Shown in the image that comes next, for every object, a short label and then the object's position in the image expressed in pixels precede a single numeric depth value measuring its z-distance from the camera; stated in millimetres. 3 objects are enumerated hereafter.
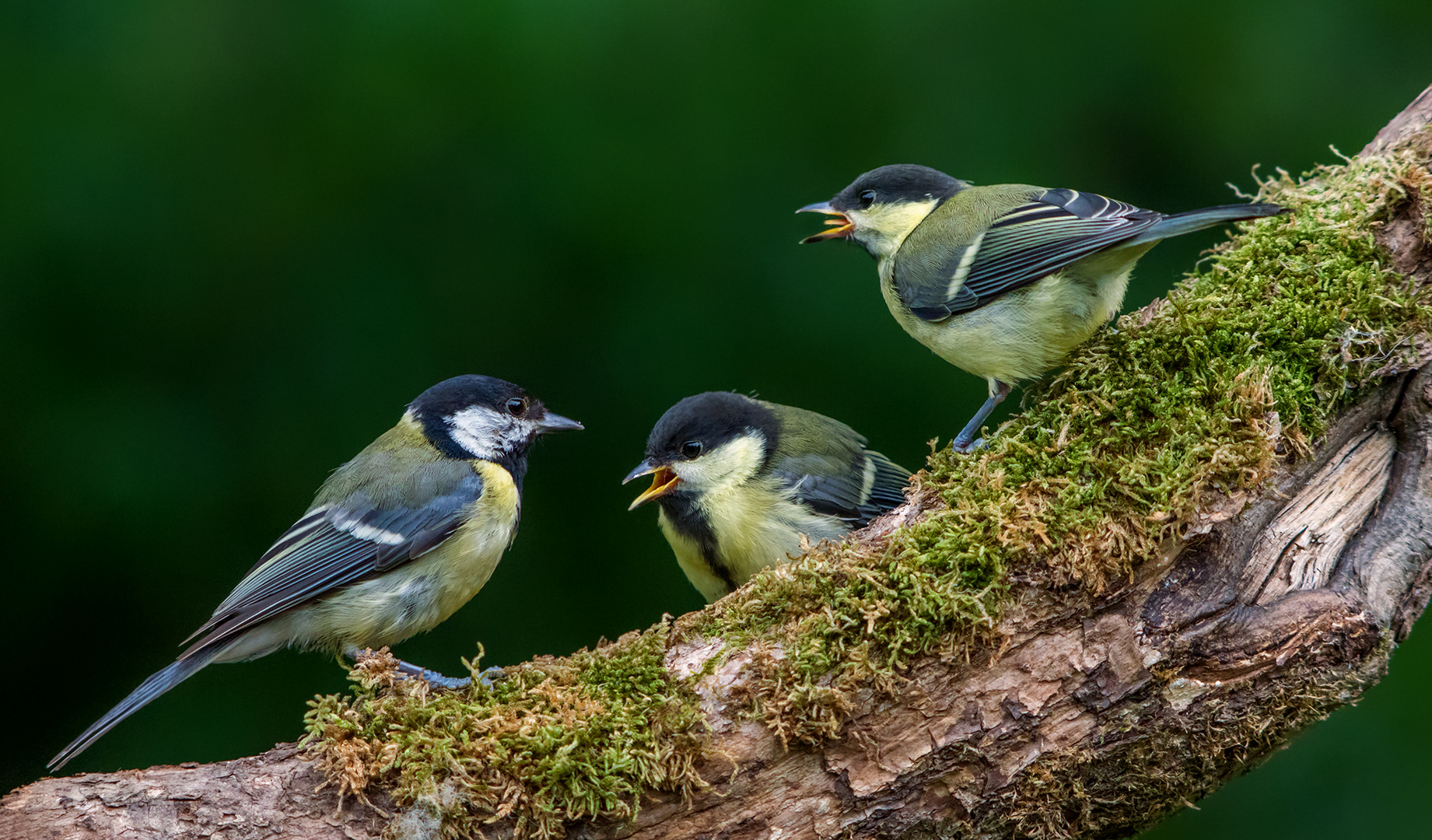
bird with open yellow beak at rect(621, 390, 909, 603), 6262
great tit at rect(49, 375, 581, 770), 5590
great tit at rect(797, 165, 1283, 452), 5367
